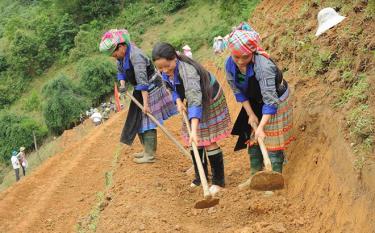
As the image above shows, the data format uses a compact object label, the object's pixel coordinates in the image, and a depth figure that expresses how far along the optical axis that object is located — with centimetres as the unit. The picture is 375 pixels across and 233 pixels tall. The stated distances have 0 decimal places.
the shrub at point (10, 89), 3841
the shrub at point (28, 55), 3956
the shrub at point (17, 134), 2696
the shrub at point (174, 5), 3794
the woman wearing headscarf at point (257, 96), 397
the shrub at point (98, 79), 2978
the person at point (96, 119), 1547
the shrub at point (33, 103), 3394
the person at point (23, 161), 1321
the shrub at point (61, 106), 2716
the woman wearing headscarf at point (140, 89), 554
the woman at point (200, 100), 431
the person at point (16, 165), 1295
